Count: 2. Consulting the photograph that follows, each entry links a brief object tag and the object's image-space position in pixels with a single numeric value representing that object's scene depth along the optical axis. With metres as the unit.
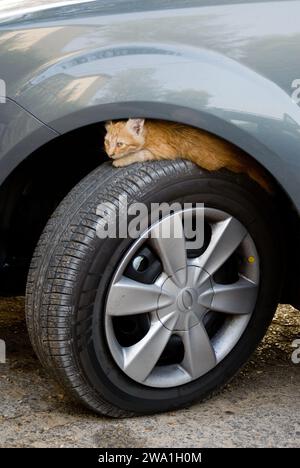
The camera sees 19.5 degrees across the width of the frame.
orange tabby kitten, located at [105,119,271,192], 2.64
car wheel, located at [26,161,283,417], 2.64
